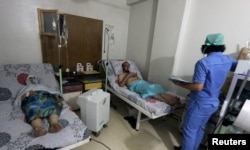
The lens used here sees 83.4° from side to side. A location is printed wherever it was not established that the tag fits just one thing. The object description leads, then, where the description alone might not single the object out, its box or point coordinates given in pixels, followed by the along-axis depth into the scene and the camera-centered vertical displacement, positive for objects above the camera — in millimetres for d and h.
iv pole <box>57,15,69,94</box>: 1979 +91
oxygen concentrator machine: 1880 -914
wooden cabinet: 2513 -87
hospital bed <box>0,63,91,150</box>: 1204 -881
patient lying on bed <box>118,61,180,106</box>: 2080 -719
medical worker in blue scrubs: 1394 -382
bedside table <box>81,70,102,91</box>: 2580 -749
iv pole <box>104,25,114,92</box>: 3042 +145
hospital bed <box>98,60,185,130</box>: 1890 -807
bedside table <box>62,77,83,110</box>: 2371 -872
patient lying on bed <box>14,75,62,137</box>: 1384 -777
